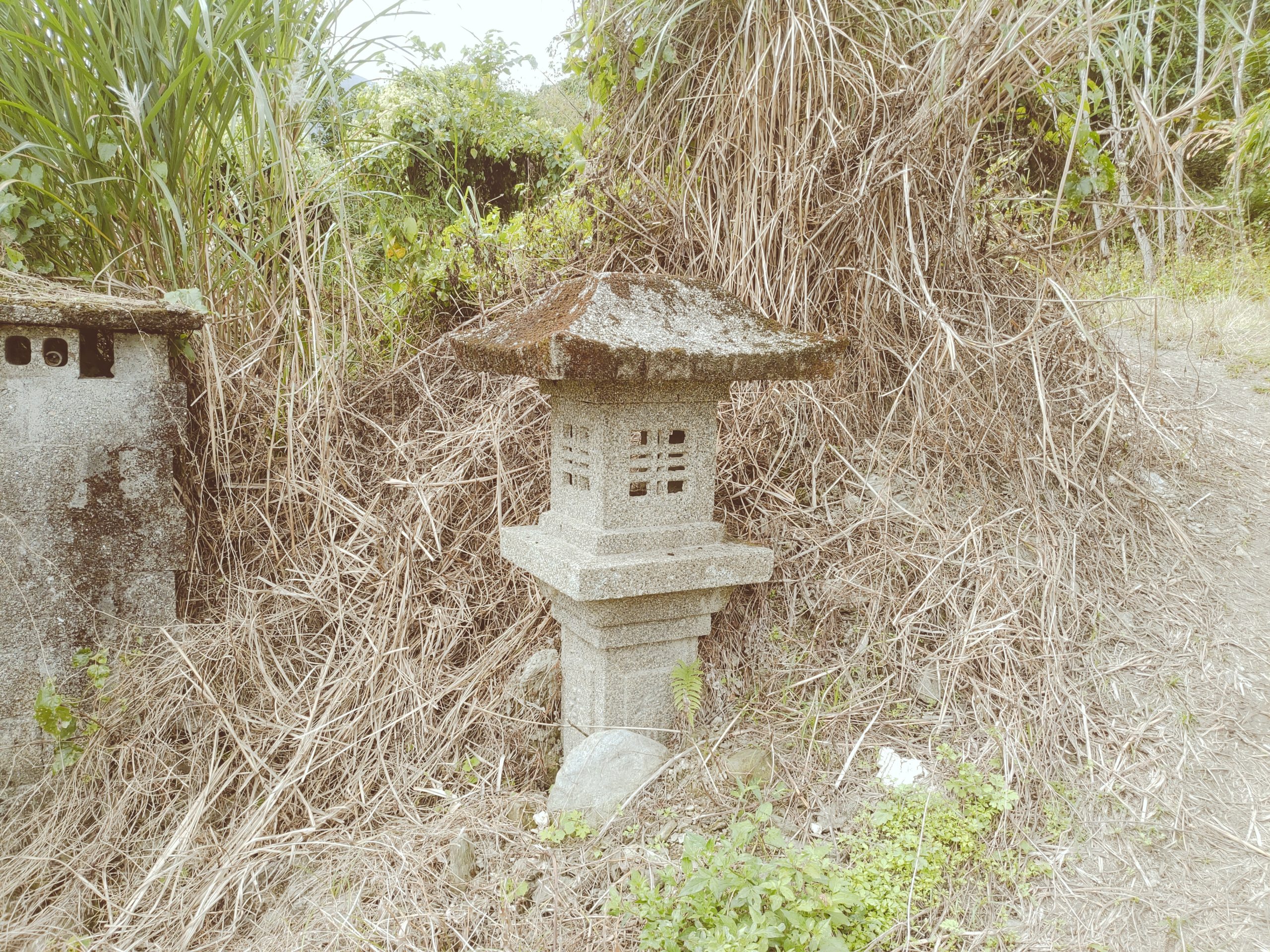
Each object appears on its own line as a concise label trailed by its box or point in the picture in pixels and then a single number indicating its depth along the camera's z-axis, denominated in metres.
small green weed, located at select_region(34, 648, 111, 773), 2.37
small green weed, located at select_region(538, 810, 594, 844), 2.05
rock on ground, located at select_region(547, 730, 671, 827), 2.14
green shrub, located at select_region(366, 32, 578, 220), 5.59
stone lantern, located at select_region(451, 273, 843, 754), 1.95
